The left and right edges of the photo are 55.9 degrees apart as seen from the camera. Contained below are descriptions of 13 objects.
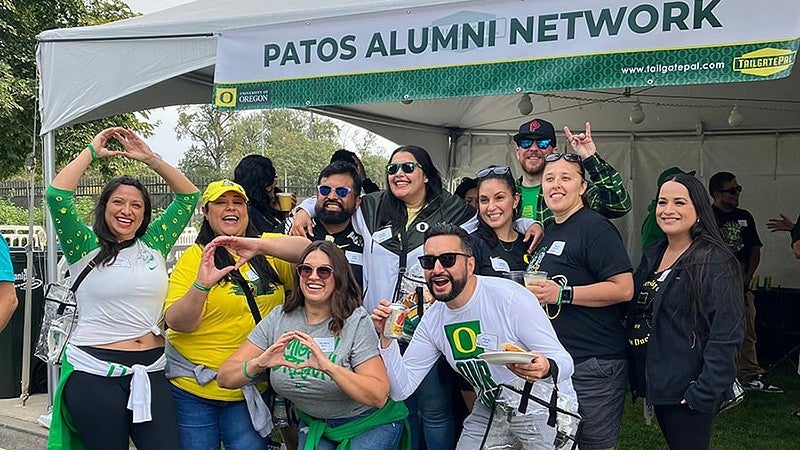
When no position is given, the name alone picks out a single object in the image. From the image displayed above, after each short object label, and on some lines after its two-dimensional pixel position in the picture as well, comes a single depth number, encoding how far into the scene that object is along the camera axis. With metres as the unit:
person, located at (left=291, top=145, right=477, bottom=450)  3.59
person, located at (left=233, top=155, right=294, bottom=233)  4.14
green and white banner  3.19
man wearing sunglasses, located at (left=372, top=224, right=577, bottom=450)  2.82
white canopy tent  4.64
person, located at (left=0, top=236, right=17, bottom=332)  2.75
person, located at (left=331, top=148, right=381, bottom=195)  4.99
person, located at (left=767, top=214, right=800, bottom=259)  6.83
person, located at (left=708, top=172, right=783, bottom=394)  6.47
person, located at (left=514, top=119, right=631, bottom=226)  3.46
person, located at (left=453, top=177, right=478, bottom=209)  5.25
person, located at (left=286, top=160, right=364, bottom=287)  3.75
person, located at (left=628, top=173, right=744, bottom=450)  2.88
